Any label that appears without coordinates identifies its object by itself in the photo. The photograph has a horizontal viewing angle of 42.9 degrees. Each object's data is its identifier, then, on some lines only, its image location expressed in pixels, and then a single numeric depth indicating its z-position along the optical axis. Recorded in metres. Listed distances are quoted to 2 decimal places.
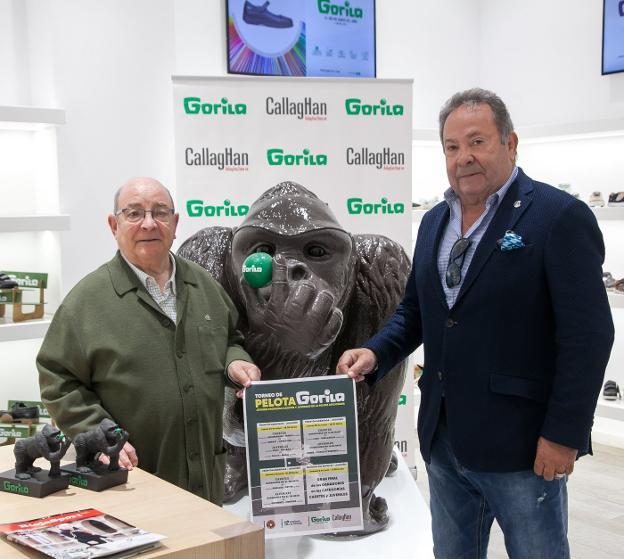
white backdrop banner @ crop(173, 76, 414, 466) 3.75
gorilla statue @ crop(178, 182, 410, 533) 2.39
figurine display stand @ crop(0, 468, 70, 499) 1.65
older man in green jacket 2.08
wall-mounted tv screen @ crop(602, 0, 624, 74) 5.61
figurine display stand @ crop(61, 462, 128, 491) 1.70
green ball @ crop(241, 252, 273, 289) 2.40
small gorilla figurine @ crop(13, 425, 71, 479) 1.68
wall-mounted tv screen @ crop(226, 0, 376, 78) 5.66
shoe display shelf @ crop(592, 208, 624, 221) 5.42
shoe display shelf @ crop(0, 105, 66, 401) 4.55
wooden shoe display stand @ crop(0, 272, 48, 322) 4.19
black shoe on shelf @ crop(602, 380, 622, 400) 5.62
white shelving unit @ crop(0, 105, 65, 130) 4.11
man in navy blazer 1.84
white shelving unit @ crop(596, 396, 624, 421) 5.42
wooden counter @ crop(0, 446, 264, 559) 1.40
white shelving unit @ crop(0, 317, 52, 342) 4.12
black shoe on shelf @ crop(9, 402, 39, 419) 4.17
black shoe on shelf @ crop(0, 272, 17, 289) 4.18
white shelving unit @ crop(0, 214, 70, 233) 4.15
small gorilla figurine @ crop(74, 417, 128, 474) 1.74
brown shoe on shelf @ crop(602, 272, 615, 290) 5.68
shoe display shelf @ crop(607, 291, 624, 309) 5.44
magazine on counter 1.31
